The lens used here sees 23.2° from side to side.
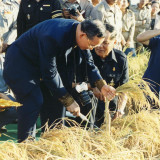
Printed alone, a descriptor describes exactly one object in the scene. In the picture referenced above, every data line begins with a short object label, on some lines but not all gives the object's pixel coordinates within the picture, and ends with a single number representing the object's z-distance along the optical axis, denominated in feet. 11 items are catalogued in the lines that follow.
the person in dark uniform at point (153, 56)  14.60
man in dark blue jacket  10.61
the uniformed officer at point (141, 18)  28.22
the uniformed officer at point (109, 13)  19.36
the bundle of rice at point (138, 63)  22.20
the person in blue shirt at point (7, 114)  14.15
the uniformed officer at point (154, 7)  31.22
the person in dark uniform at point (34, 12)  16.21
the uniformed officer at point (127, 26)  24.58
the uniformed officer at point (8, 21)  18.10
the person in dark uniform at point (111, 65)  13.51
